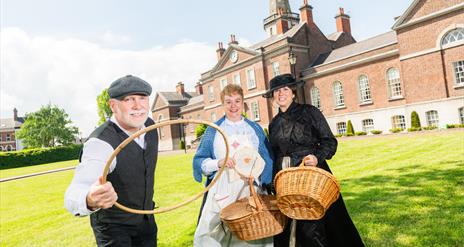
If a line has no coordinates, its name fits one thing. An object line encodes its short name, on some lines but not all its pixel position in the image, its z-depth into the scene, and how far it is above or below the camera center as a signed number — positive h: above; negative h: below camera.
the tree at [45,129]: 62.31 +4.76
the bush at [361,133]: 23.36 -0.69
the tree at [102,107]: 56.31 +7.10
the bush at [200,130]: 29.34 +0.83
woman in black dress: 3.57 -0.17
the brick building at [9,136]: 82.50 +5.62
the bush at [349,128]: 25.19 -0.26
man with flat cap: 2.13 -0.10
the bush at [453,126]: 18.12 -0.62
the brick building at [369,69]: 20.92 +4.44
